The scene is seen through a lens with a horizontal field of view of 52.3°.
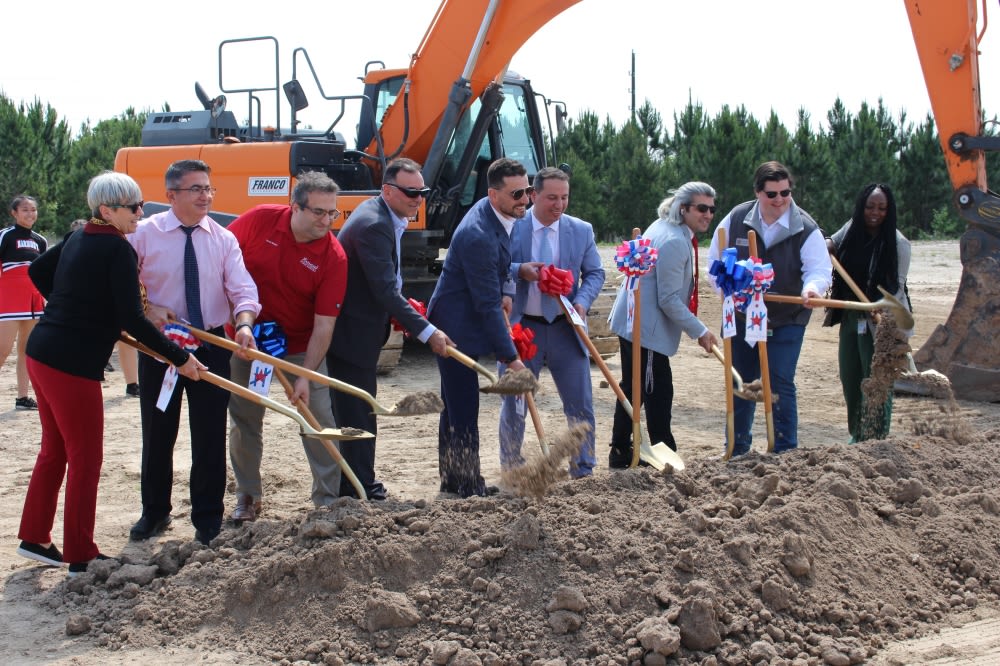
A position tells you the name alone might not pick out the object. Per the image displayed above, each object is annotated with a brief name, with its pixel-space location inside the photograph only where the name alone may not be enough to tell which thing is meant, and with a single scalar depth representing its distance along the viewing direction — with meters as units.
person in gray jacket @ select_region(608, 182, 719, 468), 5.78
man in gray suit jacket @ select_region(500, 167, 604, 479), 5.58
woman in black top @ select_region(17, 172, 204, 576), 4.31
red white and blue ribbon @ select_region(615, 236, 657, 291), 5.36
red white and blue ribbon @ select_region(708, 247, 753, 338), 5.22
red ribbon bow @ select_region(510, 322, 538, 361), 5.39
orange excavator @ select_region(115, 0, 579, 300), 8.98
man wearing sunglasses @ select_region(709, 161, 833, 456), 5.85
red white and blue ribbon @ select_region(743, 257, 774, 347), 5.21
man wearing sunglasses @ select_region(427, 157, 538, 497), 5.20
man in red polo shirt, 4.89
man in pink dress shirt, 4.73
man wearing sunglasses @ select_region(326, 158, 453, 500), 5.05
